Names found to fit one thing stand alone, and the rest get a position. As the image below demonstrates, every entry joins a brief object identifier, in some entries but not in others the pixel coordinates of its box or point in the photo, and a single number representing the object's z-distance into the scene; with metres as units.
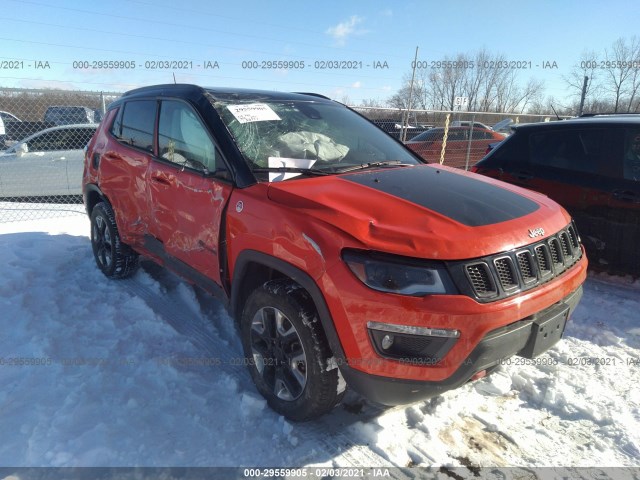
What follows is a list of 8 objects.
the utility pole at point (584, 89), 18.05
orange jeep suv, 2.08
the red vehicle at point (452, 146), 11.93
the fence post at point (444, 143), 10.30
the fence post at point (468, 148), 10.91
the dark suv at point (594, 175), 4.25
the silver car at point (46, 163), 8.34
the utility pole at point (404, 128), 10.60
